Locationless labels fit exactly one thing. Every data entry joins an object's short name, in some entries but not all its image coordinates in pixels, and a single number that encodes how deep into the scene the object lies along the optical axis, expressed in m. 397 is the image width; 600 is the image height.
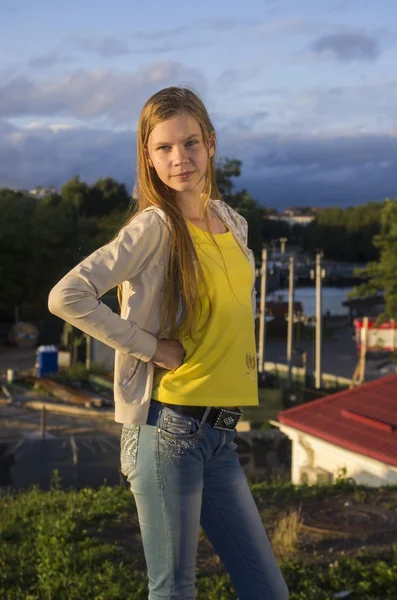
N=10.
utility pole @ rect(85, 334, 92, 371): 29.21
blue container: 29.17
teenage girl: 2.40
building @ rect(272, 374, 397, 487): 10.95
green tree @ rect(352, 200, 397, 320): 29.09
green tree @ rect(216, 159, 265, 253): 39.66
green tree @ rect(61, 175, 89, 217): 58.36
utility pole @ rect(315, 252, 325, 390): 25.67
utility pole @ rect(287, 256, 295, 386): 26.32
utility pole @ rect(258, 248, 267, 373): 25.81
